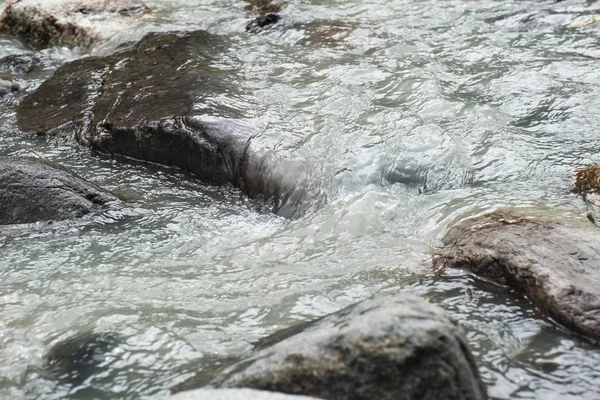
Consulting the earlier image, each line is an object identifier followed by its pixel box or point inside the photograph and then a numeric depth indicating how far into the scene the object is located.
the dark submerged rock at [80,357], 7.36
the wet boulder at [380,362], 5.91
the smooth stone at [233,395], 5.80
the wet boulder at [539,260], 7.47
